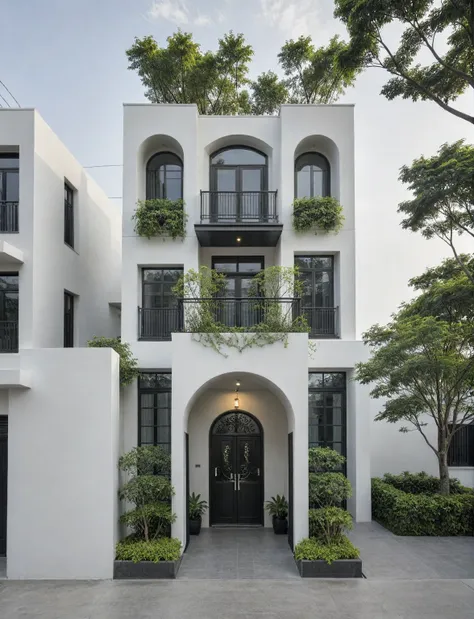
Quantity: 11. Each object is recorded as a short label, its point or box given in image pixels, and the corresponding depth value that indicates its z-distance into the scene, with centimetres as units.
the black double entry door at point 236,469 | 1256
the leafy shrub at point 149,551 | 902
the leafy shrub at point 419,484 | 1297
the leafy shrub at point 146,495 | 963
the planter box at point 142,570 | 897
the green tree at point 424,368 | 1077
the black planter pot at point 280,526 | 1168
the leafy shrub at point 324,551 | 900
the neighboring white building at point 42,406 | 914
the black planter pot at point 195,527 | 1170
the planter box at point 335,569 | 895
